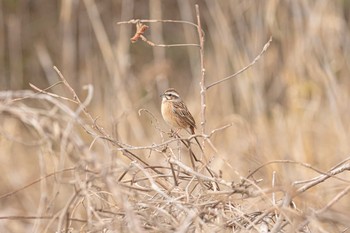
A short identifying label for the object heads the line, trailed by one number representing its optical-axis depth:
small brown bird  7.84
